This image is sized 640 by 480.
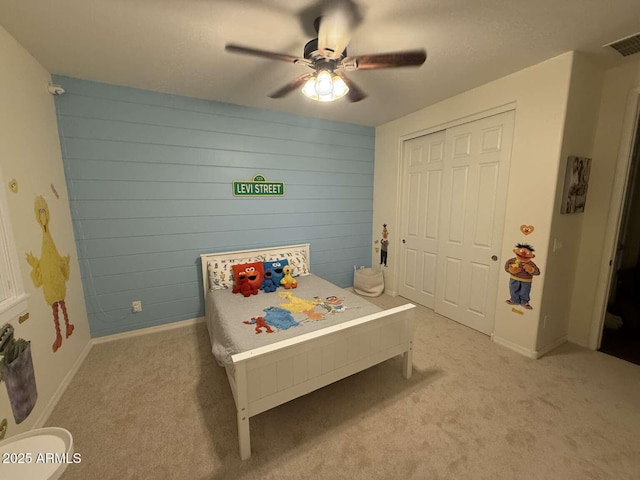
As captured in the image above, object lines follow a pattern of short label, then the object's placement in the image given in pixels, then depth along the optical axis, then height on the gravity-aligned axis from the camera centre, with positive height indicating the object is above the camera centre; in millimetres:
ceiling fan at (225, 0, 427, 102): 1567 +879
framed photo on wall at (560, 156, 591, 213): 2326 +131
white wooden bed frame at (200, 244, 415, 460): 1545 -1076
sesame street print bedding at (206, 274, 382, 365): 1930 -981
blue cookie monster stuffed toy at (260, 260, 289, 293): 2920 -852
